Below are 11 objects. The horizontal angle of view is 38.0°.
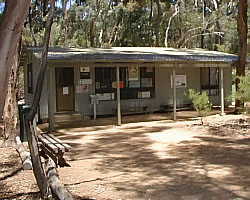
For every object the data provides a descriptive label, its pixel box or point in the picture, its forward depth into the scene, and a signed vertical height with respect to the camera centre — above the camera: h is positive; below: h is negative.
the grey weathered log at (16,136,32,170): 7.02 -1.36
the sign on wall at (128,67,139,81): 16.28 +0.68
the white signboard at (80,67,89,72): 15.06 +0.85
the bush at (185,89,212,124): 12.41 -0.50
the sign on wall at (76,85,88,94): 14.95 +0.02
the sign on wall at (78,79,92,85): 15.00 +0.35
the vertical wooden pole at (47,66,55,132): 12.18 -0.78
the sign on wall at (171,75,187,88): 17.30 +0.33
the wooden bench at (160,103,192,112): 16.94 -0.93
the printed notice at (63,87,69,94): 14.66 -0.01
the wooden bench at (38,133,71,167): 7.17 -1.21
